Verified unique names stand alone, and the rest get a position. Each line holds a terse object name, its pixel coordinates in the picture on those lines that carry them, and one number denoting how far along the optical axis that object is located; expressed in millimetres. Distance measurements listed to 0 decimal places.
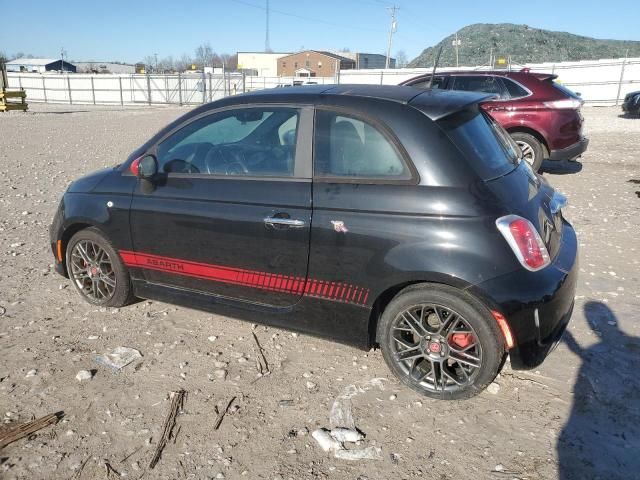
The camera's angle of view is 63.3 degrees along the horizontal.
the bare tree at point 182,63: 106312
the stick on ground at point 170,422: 2629
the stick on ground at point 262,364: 3387
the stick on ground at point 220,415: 2857
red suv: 8438
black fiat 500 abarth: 2812
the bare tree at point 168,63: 105375
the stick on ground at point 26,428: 2712
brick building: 80125
